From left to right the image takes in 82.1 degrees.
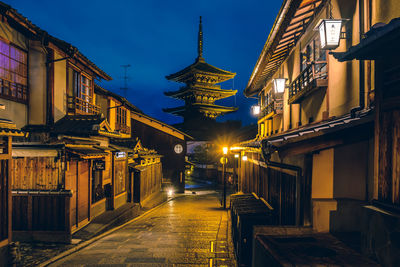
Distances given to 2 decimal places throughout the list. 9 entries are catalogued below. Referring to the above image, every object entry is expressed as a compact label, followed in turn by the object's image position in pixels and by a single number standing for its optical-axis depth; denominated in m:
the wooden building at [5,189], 7.65
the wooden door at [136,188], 19.30
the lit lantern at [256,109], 19.73
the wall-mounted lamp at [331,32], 6.22
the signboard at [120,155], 16.37
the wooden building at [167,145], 29.69
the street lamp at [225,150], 19.11
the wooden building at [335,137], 4.08
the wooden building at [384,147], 3.68
